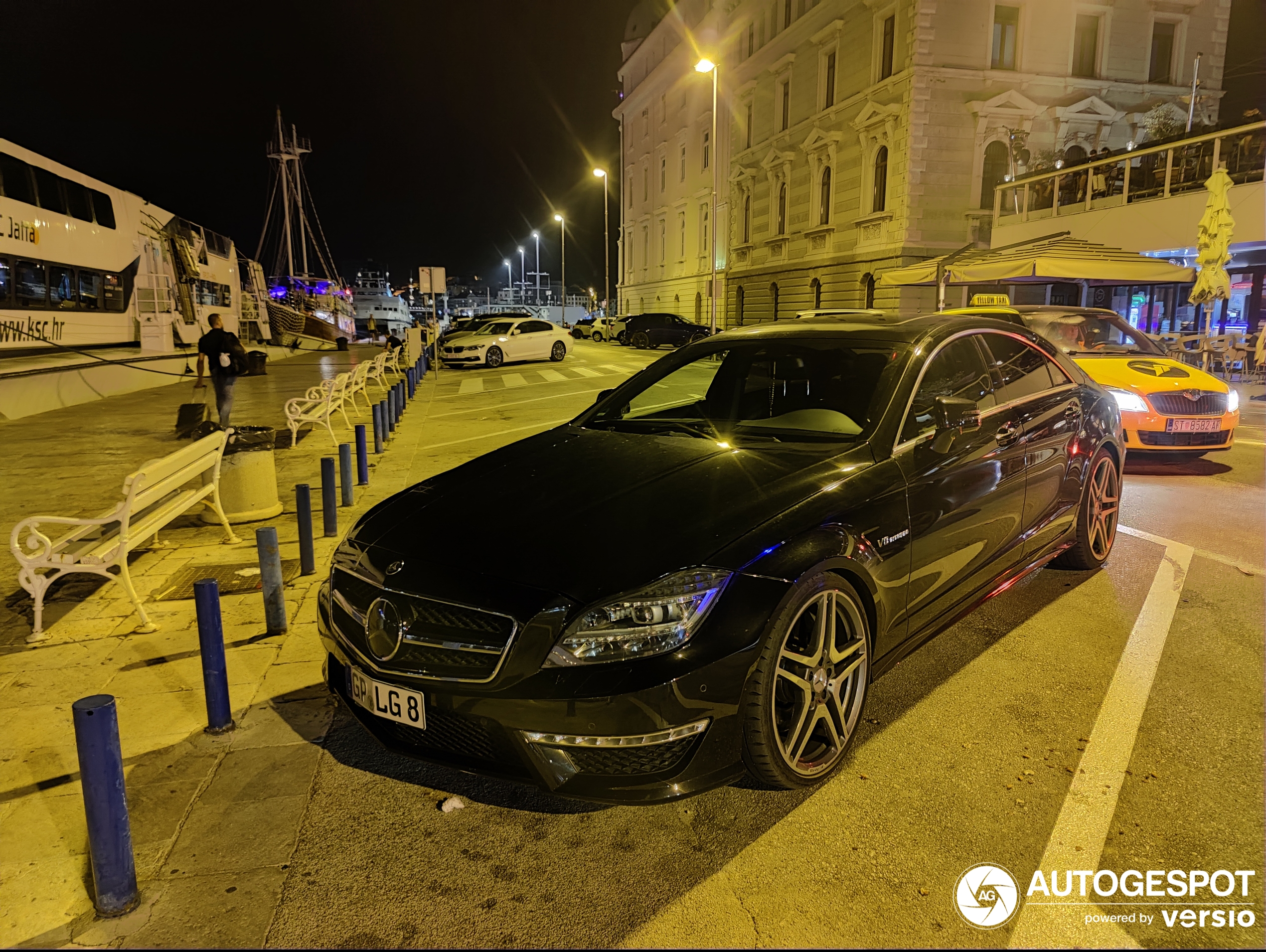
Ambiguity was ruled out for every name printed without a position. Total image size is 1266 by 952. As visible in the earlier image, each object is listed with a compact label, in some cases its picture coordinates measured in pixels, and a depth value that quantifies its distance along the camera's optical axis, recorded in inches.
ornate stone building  1170.6
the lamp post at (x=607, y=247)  1964.8
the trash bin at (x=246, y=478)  287.9
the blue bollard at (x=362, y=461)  341.7
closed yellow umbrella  671.1
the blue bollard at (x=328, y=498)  266.8
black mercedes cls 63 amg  101.7
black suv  1457.9
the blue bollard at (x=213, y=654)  137.6
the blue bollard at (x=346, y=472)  308.8
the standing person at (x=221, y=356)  461.7
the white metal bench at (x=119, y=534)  181.5
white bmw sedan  1042.1
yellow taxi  343.6
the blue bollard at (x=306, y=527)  221.5
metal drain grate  215.9
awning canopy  585.9
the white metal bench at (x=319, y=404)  422.6
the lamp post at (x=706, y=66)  930.1
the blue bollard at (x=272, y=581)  181.2
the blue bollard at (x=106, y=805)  93.3
